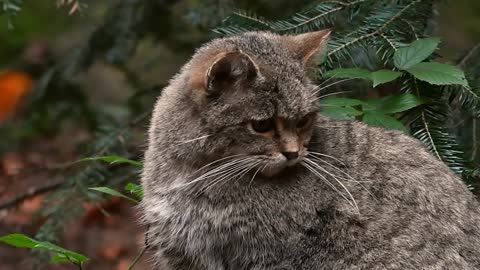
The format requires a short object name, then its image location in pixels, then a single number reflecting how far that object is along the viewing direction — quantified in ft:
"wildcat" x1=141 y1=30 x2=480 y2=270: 21.86
